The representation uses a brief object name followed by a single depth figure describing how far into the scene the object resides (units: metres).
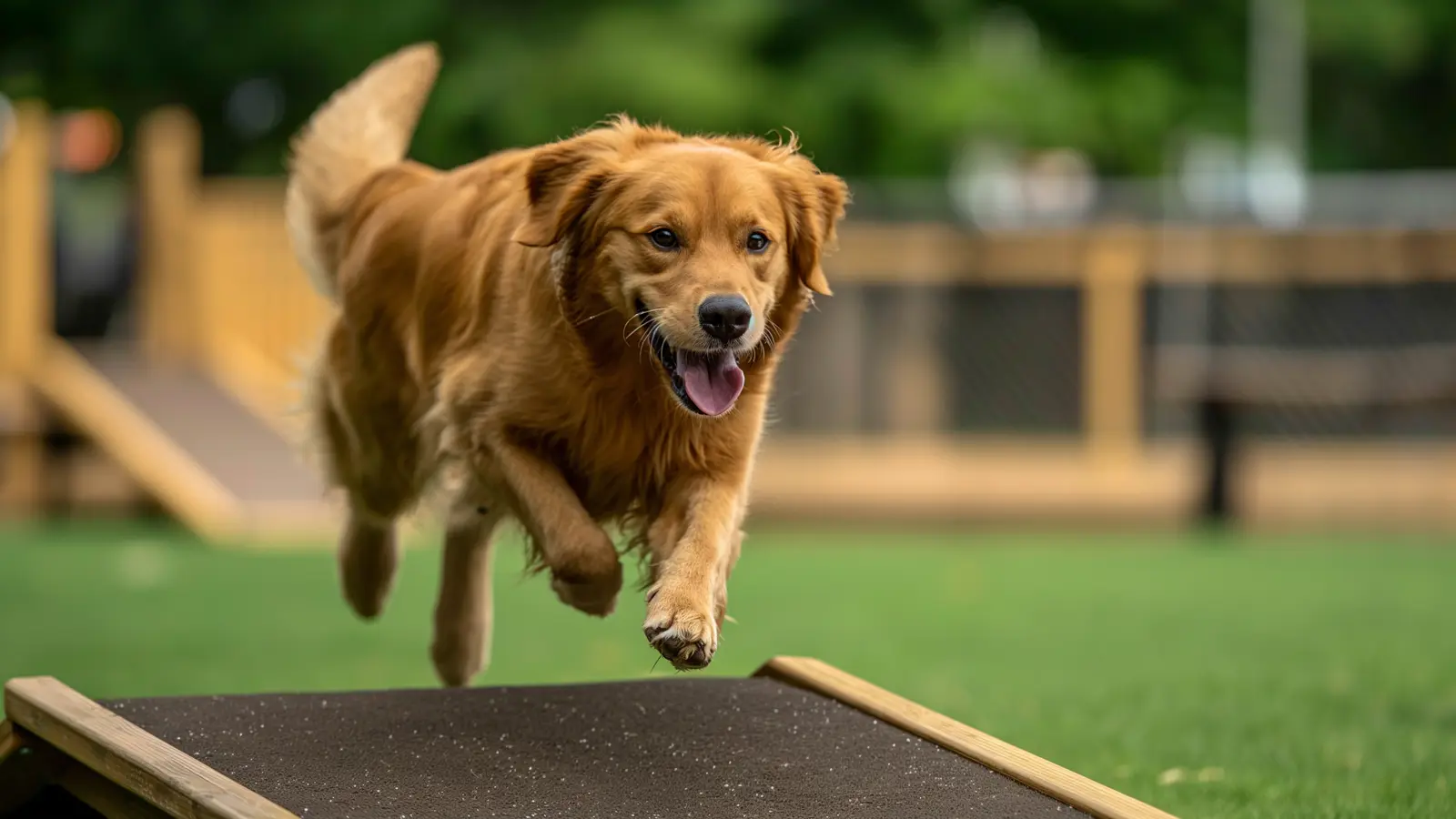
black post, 12.84
